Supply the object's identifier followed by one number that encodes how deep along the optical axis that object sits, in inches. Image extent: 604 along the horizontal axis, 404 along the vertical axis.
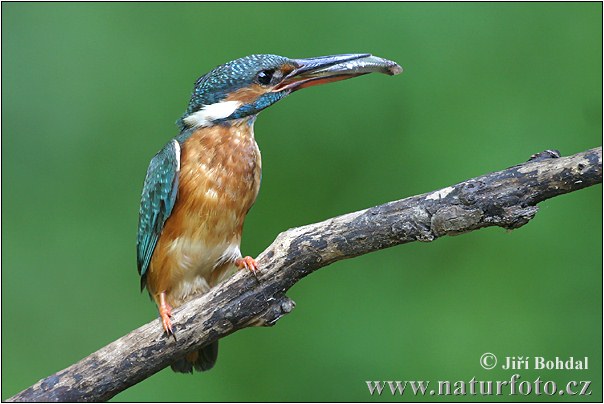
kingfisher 151.8
